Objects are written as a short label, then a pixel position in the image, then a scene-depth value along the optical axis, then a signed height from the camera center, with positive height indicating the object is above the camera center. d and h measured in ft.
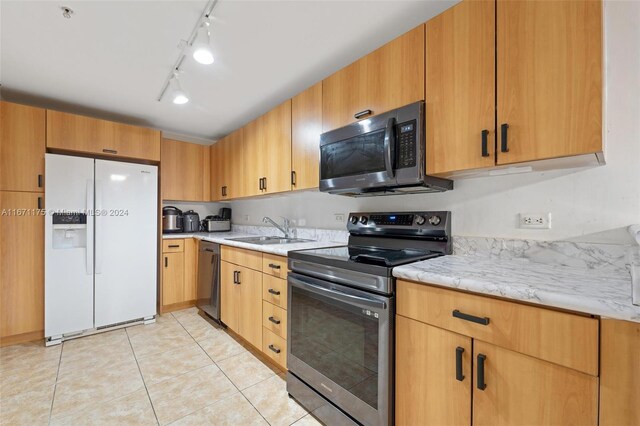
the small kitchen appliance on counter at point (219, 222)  12.47 -0.48
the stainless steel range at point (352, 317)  4.03 -1.79
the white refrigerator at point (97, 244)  8.21 -1.08
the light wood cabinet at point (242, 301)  7.09 -2.56
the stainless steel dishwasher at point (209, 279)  9.17 -2.41
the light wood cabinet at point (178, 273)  10.51 -2.43
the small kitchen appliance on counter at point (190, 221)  12.17 -0.42
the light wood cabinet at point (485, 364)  2.63 -1.72
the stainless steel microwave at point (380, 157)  4.68 +1.09
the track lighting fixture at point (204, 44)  5.24 +3.35
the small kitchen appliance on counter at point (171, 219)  11.35 -0.32
